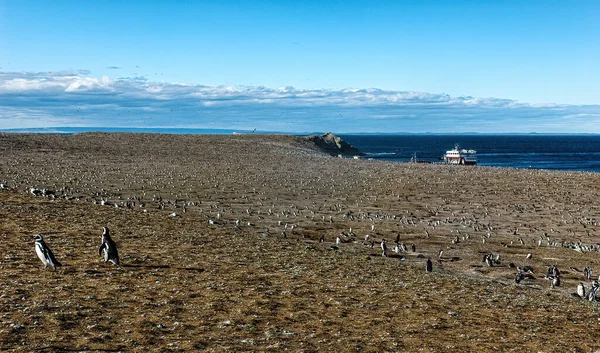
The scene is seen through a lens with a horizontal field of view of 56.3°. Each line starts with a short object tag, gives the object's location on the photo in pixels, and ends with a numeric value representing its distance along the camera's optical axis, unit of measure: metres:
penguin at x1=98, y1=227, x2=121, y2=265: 17.83
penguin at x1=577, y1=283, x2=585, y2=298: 19.40
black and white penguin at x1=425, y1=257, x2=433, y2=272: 21.42
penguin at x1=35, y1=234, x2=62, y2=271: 16.67
